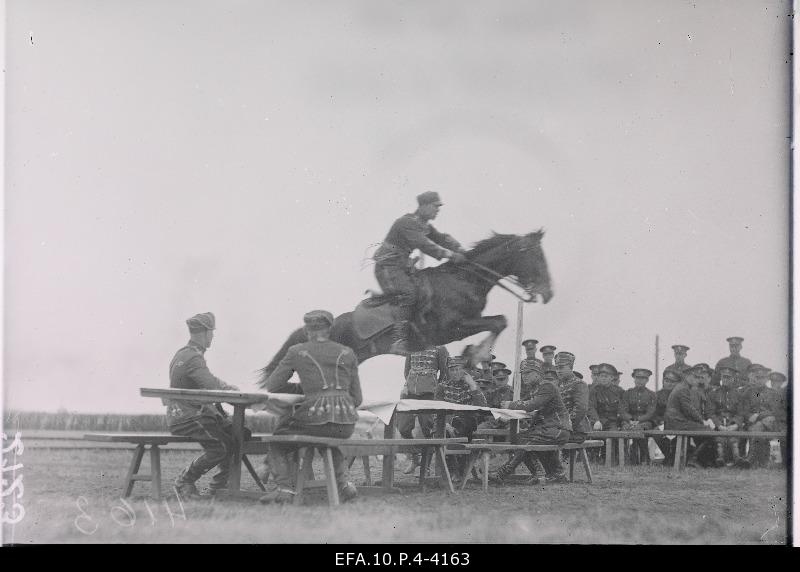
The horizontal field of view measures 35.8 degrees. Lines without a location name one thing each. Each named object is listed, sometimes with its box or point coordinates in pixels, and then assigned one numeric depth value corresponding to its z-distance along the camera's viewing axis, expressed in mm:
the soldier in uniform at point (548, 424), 10039
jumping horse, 9953
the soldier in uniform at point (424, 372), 10000
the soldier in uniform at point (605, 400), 10578
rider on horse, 9781
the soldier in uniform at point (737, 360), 9539
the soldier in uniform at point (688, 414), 11039
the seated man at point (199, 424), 8734
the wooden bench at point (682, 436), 10310
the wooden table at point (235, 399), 8398
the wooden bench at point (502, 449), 9469
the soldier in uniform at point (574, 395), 10164
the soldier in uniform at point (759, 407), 9539
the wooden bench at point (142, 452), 8430
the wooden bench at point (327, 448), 8391
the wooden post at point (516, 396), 10188
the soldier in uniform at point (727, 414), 10266
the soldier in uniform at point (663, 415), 10800
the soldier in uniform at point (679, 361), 9930
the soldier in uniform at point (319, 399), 8648
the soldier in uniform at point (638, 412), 11172
